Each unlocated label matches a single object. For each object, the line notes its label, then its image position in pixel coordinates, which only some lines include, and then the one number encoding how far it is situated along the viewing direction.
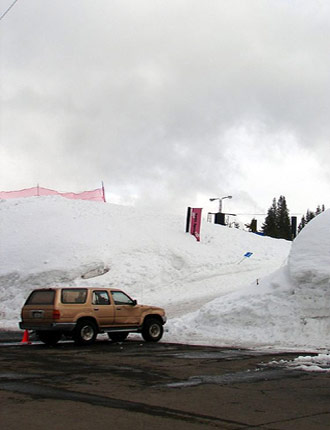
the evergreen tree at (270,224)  108.19
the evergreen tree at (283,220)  110.33
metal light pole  60.47
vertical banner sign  40.47
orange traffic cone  17.60
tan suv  16.41
